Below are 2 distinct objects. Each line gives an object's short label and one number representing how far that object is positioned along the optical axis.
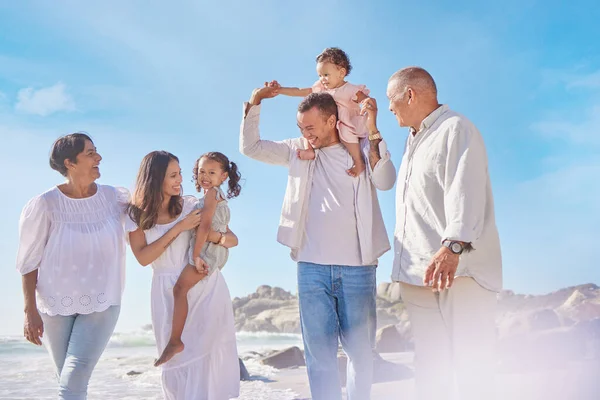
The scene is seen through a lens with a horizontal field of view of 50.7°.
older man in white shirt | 2.84
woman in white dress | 3.92
